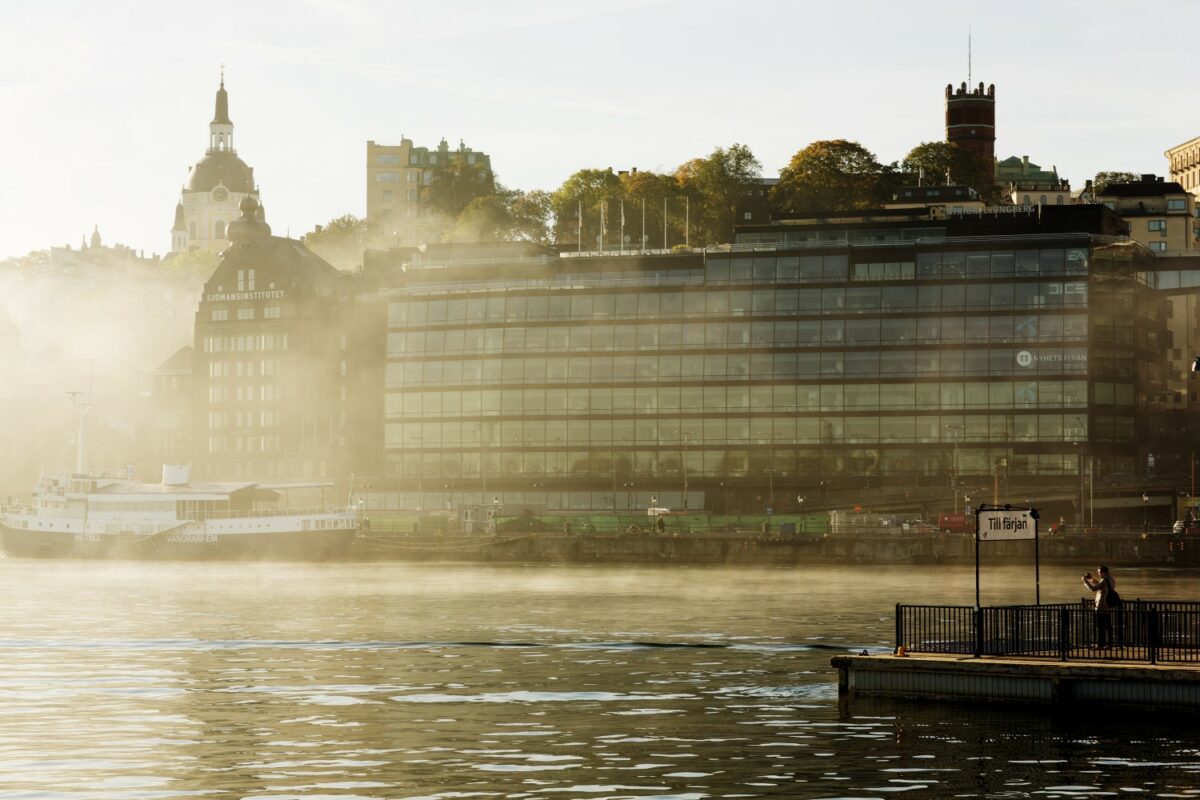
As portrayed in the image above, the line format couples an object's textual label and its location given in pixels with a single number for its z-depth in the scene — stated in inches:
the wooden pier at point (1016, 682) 1915.6
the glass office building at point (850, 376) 7268.7
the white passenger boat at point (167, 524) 6648.6
